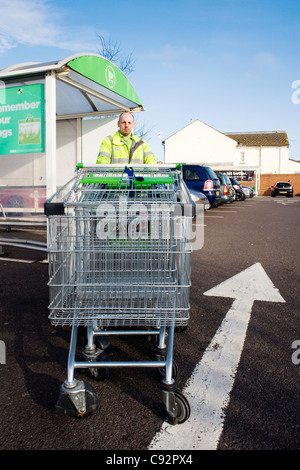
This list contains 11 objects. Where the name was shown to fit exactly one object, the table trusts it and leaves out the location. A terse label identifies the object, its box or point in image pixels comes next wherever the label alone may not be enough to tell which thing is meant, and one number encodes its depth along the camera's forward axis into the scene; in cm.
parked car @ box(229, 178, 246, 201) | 2556
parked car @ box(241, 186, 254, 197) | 2941
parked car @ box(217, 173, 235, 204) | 1725
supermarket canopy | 634
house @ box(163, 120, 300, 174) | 4753
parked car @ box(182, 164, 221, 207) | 1434
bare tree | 1989
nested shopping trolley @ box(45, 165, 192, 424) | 230
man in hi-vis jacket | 426
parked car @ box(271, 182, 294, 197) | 3733
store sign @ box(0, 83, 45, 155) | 650
